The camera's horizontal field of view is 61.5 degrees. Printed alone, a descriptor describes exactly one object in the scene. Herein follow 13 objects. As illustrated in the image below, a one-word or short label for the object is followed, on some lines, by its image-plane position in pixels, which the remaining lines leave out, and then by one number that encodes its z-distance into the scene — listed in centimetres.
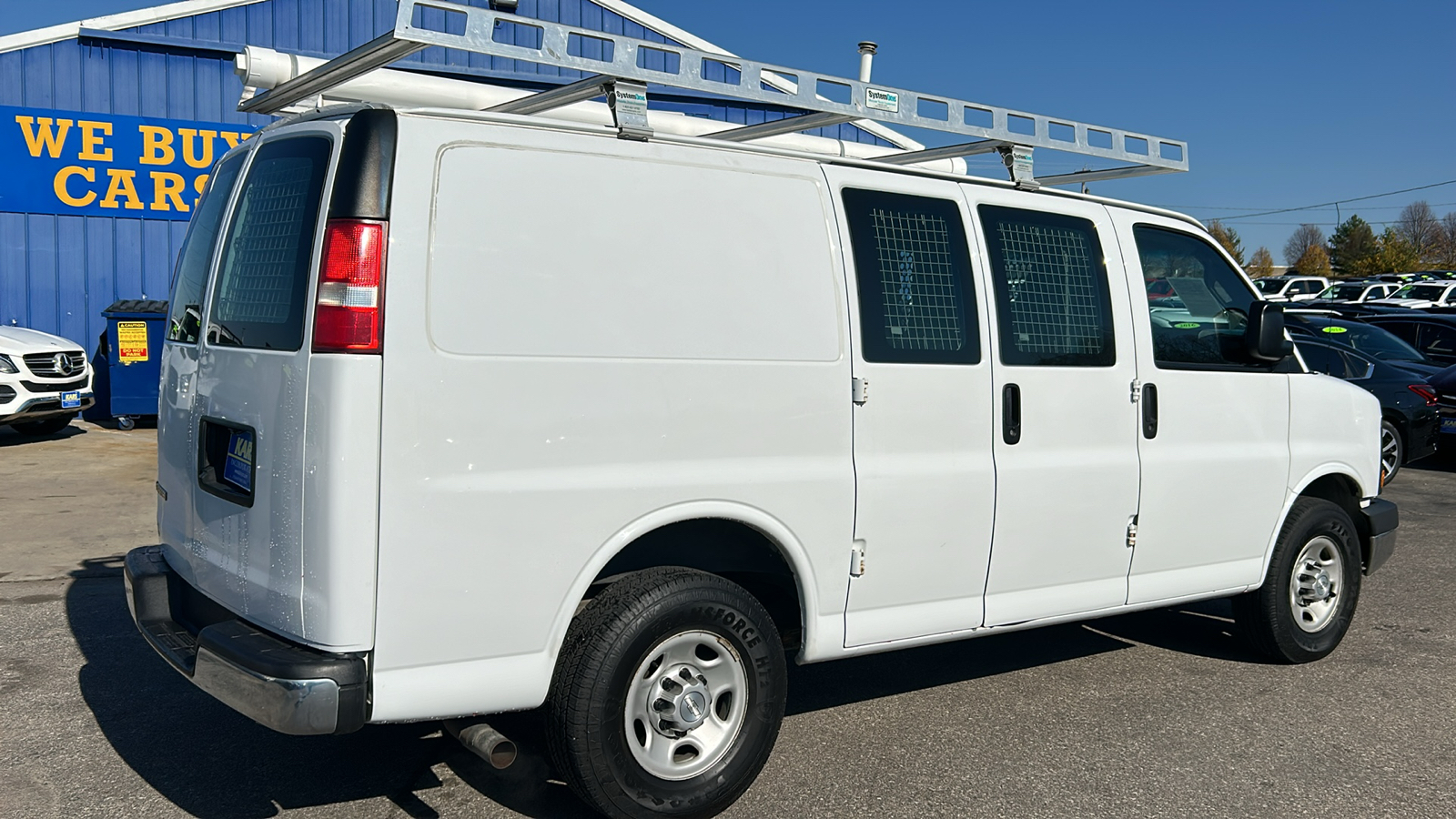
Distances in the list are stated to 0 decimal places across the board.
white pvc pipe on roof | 411
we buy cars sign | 1502
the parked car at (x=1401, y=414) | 1245
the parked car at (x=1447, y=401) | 1344
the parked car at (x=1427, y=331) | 1536
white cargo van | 333
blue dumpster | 1452
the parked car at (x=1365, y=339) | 1367
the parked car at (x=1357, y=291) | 3484
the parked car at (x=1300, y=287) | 3944
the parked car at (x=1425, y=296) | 2861
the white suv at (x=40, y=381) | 1298
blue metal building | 1505
